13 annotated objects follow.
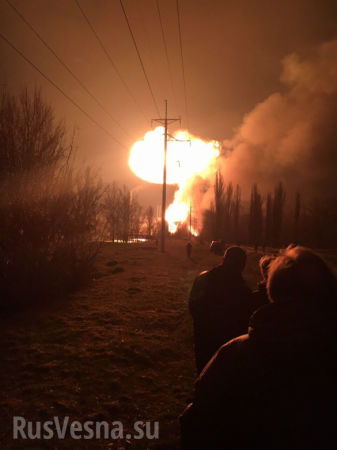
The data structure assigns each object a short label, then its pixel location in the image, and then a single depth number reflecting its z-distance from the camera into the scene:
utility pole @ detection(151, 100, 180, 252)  31.71
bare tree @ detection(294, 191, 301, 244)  64.75
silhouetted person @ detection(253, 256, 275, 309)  3.55
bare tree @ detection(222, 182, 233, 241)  77.69
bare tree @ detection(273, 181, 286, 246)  67.31
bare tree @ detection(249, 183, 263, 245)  75.25
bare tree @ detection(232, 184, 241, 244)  81.32
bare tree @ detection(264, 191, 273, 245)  69.75
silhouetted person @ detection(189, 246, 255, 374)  3.52
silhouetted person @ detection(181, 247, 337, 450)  1.48
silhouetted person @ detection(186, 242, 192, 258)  31.97
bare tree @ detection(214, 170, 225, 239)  70.20
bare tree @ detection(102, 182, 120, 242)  78.04
